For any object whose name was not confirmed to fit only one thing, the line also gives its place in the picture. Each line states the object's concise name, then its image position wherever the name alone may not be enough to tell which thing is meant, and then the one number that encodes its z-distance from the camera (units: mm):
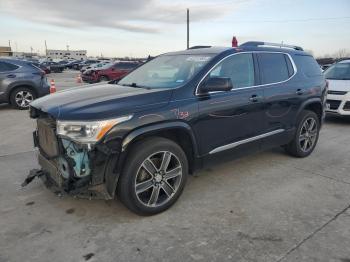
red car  19670
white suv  8258
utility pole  39156
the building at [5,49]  77562
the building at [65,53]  131738
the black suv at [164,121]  3248
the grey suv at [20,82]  10297
